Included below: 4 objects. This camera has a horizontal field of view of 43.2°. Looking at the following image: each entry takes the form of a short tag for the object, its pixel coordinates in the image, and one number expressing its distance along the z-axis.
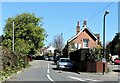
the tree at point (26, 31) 33.57
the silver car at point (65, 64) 18.22
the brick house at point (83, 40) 31.00
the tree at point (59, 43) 49.39
